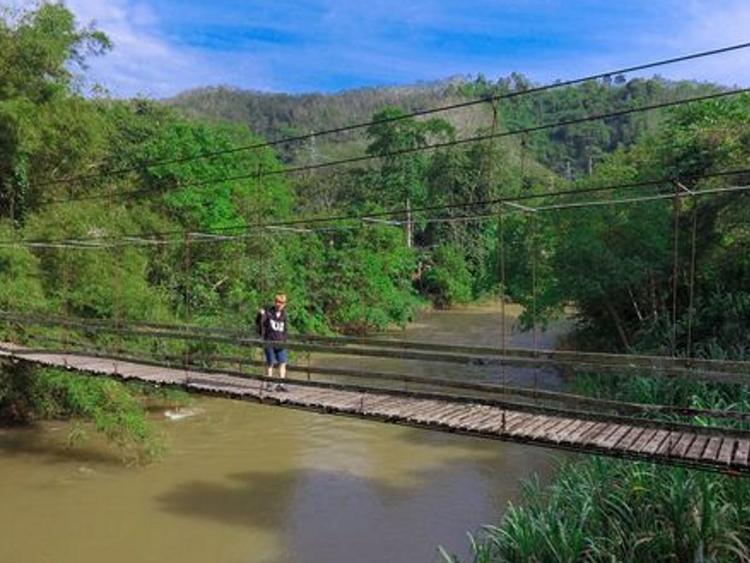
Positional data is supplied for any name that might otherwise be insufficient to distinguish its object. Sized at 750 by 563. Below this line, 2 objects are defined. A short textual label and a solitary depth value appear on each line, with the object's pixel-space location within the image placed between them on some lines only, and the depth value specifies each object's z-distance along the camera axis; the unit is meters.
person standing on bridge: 7.00
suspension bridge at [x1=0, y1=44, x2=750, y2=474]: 4.46
